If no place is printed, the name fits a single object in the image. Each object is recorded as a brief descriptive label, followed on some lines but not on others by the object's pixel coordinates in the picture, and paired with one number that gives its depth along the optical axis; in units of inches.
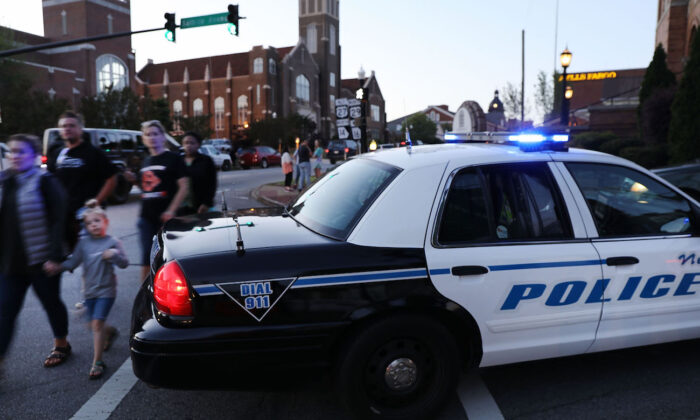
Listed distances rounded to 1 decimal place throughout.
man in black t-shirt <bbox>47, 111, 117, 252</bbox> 187.6
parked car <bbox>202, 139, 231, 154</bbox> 1372.2
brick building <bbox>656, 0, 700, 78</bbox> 934.4
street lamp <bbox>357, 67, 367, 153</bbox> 597.2
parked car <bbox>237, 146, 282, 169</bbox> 1301.7
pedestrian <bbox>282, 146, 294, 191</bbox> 679.7
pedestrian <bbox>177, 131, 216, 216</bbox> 225.0
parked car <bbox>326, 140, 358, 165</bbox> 1437.5
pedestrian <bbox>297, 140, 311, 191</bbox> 644.1
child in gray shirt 151.1
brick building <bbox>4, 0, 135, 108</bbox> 1793.8
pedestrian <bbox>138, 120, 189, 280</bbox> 198.1
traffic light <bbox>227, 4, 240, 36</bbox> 702.9
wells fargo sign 1945.1
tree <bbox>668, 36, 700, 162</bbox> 610.5
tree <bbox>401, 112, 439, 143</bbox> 3678.6
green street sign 694.5
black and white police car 109.2
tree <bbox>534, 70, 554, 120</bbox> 1803.6
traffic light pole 584.7
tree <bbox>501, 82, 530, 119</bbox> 1731.1
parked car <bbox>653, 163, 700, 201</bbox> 277.8
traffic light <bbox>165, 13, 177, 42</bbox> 707.4
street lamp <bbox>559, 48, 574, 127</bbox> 716.7
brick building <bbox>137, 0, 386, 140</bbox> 2490.2
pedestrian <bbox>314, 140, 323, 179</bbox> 710.5
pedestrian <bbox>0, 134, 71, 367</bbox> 143.7
